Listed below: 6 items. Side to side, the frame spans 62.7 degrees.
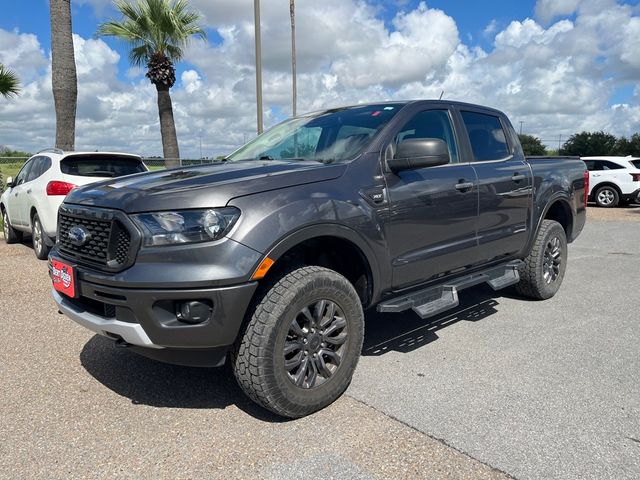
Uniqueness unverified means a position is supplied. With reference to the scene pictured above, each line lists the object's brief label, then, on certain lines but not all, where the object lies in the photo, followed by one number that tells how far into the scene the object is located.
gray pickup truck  2.63
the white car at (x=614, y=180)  16.61
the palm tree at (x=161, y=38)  15.09
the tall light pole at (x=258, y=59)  11.88
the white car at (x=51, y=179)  7.20
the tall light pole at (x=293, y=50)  21.16
